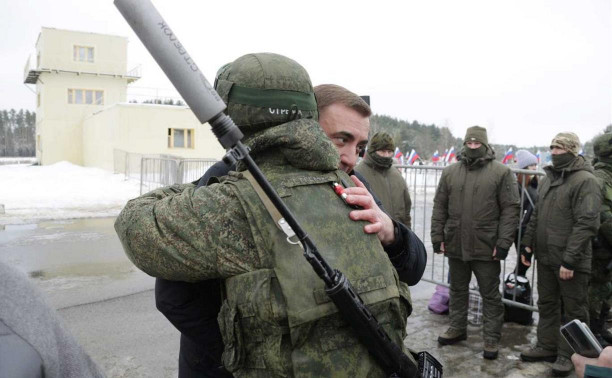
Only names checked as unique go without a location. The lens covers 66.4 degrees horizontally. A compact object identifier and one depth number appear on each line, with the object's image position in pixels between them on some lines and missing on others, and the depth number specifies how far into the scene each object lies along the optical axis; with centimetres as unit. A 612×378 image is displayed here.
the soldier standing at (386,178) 543
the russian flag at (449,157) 2494
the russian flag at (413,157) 1960
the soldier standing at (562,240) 412
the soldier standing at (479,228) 457
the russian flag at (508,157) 1598
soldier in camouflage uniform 132
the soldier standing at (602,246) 444
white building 2734
